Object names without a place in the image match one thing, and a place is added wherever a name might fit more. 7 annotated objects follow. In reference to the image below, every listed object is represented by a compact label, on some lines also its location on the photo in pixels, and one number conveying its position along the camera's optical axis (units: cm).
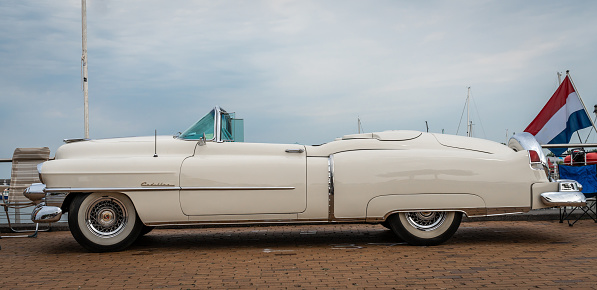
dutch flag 1645
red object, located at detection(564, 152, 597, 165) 1023
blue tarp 978
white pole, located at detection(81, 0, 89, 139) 2119
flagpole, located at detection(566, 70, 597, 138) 1597
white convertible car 707
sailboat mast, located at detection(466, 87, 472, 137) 3288
